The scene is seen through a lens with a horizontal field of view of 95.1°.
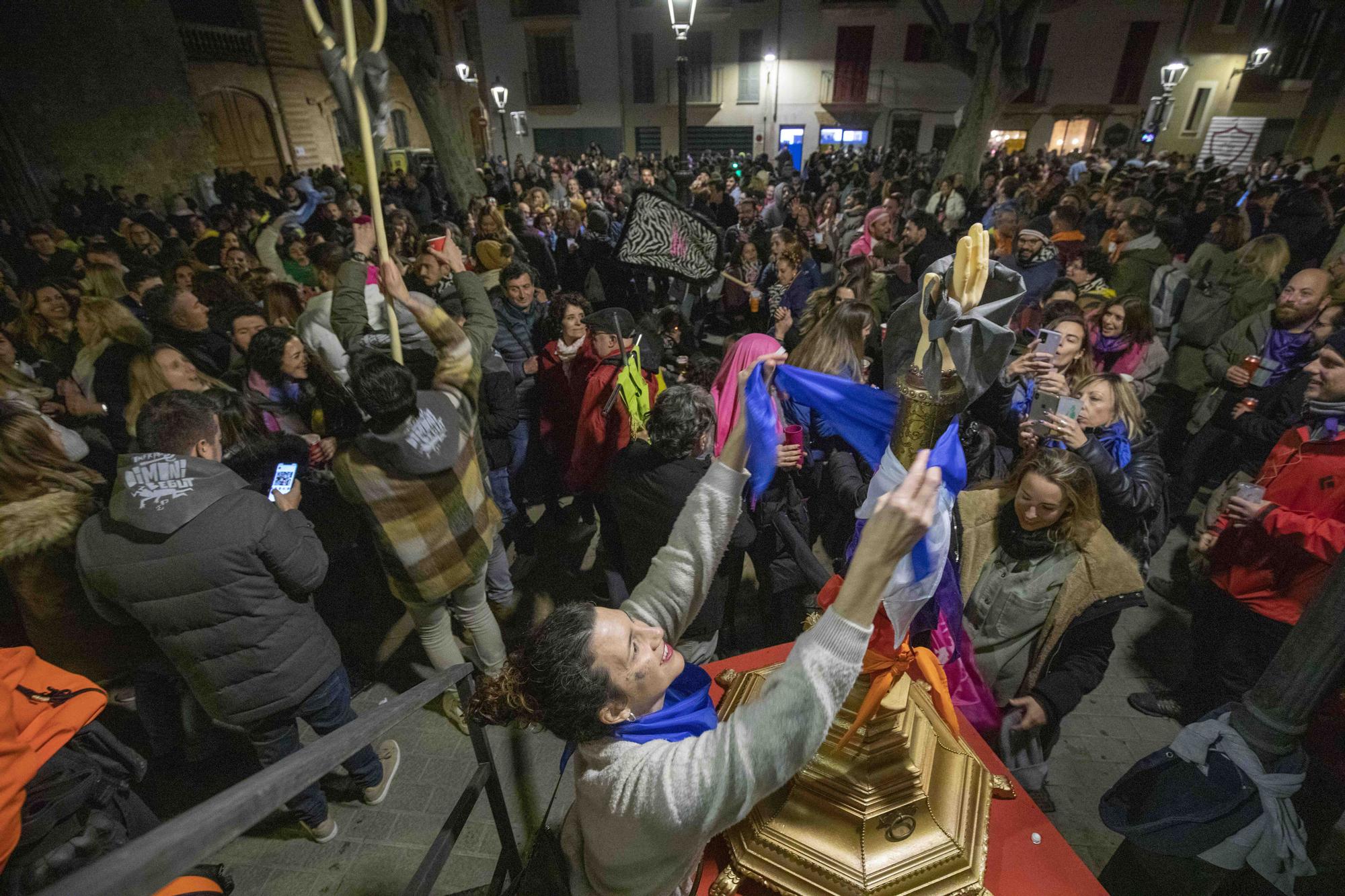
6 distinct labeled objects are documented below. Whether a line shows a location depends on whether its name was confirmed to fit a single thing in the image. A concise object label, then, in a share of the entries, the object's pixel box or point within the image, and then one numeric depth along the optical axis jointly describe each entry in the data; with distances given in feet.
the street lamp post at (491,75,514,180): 46.59
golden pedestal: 4.36
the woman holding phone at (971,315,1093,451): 9.92
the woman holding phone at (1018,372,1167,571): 8.39
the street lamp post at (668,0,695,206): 26.12
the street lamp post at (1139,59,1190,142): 53.88
